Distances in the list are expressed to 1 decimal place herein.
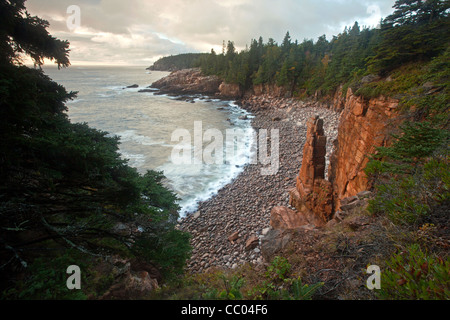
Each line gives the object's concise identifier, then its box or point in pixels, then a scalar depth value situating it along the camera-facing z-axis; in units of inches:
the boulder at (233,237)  400.5
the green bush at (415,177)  137.9
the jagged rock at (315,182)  402.9
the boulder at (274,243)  210.9
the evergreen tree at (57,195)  111.0
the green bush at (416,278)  81.1
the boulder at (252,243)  372.0
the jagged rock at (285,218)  381.4
